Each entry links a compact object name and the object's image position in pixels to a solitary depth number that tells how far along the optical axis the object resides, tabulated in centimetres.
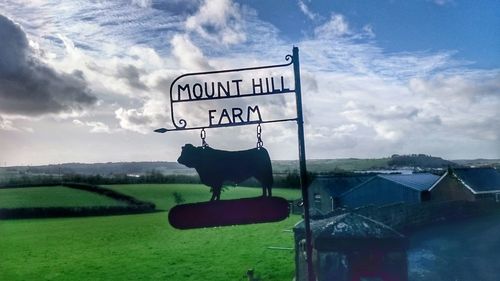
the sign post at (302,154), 413
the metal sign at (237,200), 400
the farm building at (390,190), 2258
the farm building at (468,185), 2280
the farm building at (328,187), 2730
